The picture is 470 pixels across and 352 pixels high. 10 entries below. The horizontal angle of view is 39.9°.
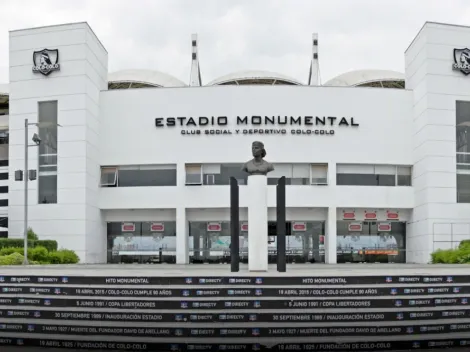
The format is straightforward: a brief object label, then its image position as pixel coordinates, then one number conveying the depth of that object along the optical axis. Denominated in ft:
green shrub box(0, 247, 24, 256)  98.43
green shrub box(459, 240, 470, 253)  106.88
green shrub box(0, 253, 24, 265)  89.45
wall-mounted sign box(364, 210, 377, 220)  128.67
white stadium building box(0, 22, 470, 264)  120.98
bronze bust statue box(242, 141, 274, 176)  56.54
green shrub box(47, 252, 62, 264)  104.96
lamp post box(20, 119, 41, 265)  91.26
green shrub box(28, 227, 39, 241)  115.24
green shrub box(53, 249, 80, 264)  108.22
